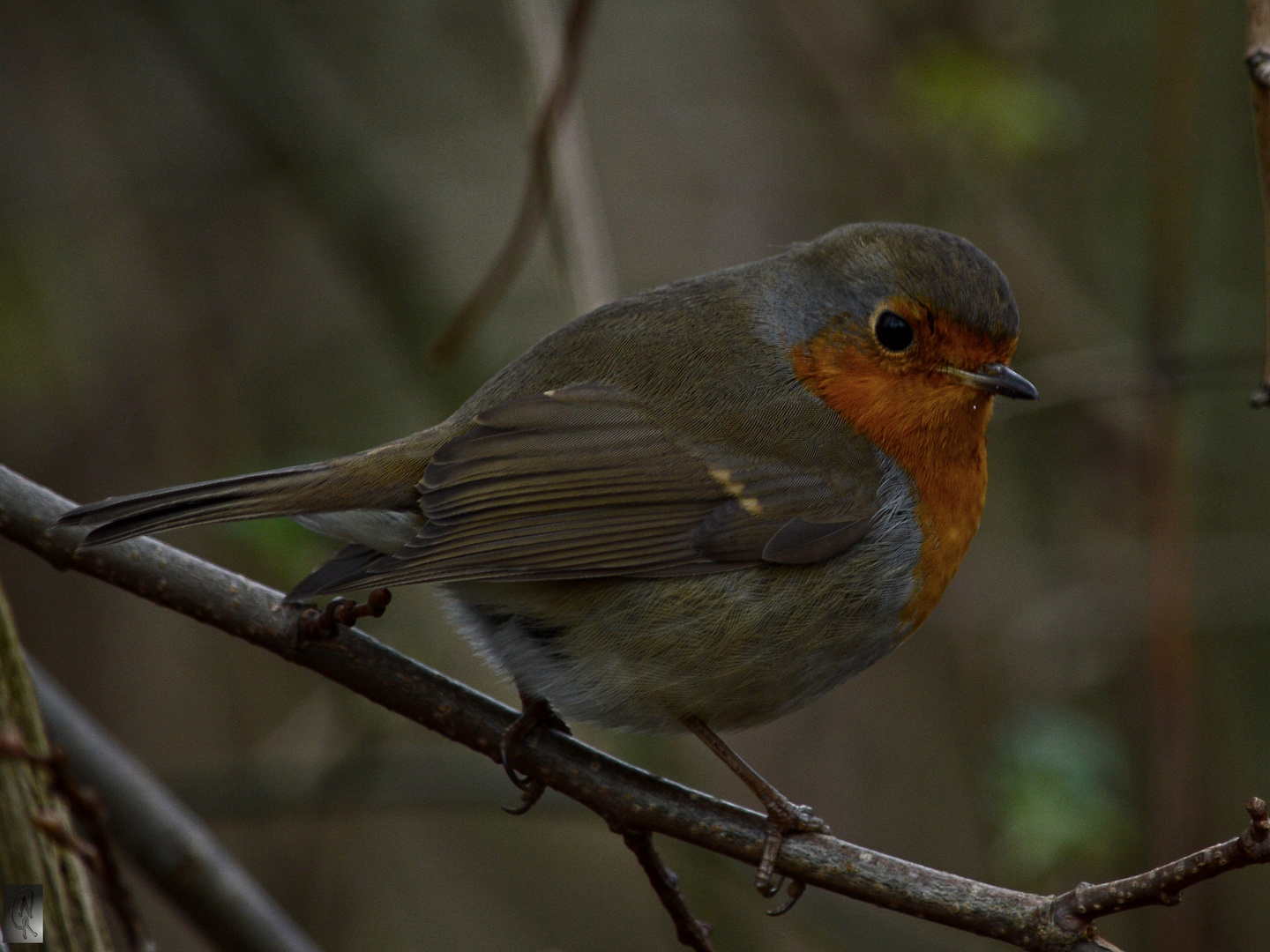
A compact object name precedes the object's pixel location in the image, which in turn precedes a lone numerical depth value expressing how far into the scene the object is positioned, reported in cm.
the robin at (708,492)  572
